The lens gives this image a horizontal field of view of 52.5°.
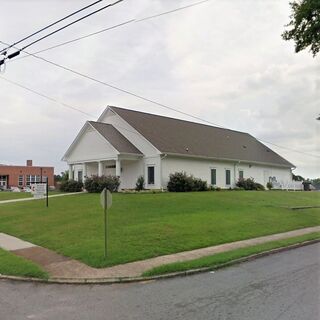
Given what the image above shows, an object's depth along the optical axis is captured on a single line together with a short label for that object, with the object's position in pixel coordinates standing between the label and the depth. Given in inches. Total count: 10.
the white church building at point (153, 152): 996.7
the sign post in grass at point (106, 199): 351.1
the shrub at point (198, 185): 1006.0
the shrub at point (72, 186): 1073.3
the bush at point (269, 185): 1323.1
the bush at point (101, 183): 943.3
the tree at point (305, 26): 475.8
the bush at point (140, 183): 997.7
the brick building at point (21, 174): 2495.1
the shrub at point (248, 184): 1204.2
